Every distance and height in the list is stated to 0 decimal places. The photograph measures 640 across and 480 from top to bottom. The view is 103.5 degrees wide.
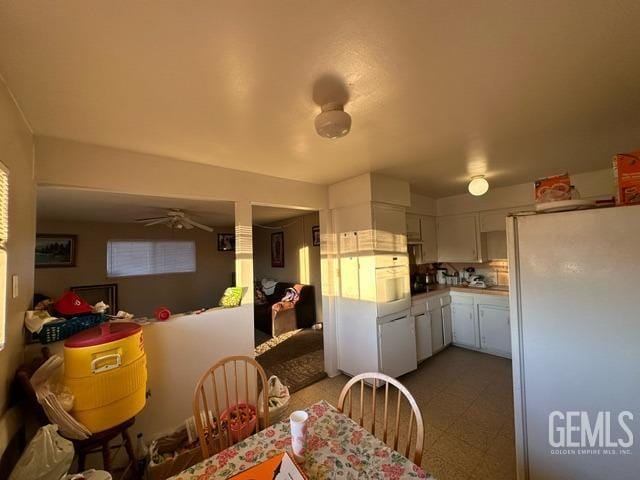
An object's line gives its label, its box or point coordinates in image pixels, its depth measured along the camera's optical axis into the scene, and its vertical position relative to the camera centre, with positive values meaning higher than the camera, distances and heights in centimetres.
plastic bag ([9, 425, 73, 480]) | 100 -82
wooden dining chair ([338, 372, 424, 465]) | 106 -76
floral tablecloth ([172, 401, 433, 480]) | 97 -85
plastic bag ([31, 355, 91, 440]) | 124 -73
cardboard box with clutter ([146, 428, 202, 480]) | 161 -138
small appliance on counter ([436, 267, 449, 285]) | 426 -48
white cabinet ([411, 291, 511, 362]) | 329 -107
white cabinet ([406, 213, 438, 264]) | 379 +19
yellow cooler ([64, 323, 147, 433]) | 137 -67
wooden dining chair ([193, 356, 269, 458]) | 129 -116
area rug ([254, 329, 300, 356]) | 406 -156
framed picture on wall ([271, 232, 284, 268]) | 596 +4
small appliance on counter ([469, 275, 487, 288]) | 379 -56
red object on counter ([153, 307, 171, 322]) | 202 -48
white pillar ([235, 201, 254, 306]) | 243 +2
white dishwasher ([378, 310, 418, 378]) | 273 -109
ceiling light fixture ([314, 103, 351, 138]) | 132 +67
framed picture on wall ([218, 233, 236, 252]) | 625 +28
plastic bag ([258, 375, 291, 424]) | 205 -128
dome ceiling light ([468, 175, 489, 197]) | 264 +62
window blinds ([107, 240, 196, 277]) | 491 -3
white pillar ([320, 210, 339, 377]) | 310 -42
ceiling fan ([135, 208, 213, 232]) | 397 +58
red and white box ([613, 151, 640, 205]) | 121 +30
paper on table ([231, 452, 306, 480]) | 88 -81
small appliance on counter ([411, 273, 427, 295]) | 378 -56
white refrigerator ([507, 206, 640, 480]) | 116 -50
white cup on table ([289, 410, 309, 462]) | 102 -76
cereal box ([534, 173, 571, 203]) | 143 +31
